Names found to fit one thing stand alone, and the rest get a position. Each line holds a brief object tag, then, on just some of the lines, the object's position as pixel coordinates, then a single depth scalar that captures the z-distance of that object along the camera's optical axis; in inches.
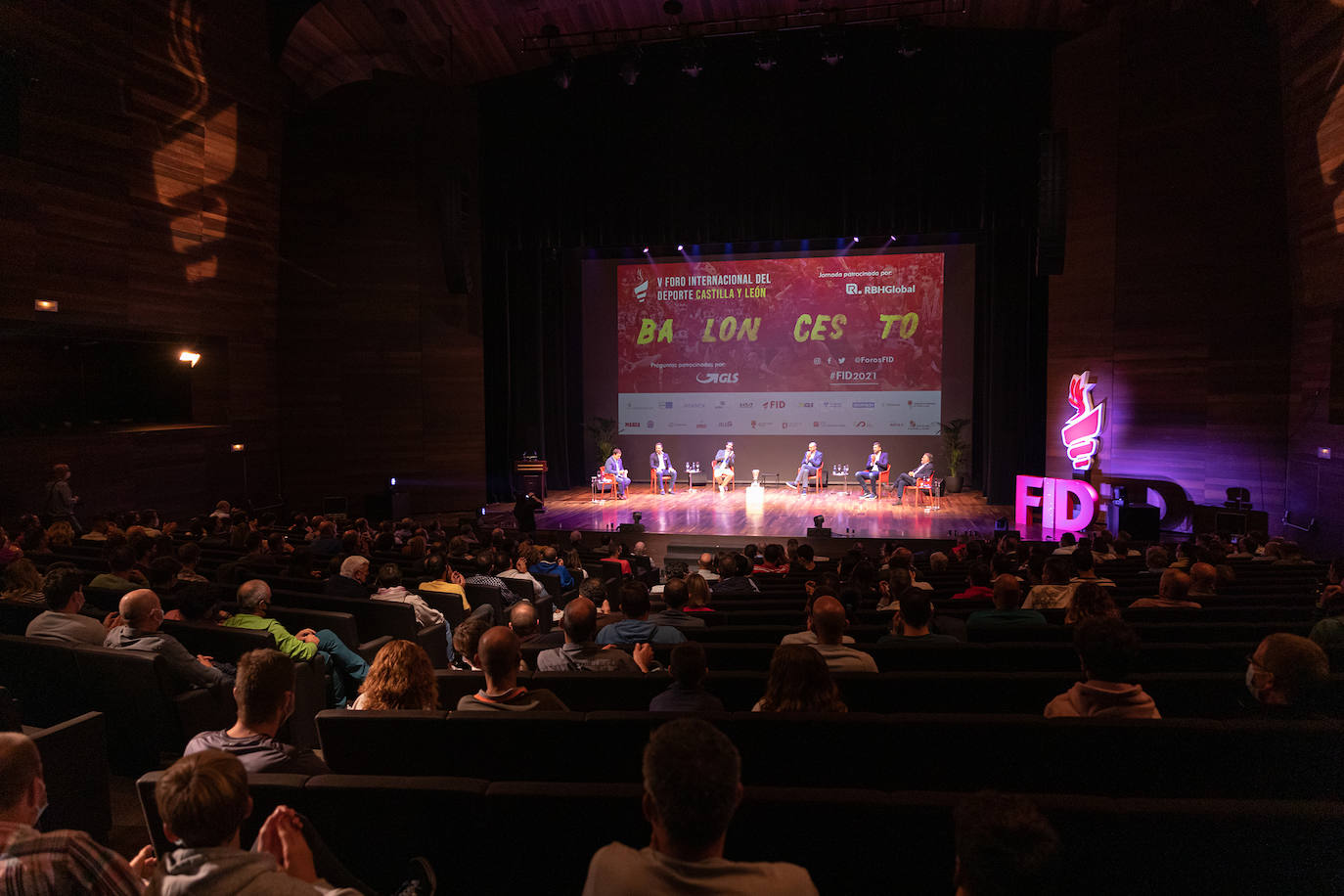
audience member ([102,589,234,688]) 139.9
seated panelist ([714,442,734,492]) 605.0
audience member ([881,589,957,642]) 146.5
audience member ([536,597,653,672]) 135.2
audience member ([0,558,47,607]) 178.5
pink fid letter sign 430.6
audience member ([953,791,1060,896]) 46.4
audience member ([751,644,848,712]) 98.0
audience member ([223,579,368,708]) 159.8
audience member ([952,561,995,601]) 209.6
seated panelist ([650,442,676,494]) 609.4
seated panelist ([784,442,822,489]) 588.9
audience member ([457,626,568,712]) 104.5
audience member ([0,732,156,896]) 58.9
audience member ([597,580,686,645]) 150.3
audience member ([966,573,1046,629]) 160.7
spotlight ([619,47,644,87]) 487.8
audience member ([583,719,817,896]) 51.5
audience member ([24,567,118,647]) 150.4
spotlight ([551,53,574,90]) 499.5
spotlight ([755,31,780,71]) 471.5
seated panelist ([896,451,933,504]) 540.1
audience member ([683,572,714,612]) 198.7
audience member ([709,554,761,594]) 237.8
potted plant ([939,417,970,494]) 578.9
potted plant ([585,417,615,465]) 641.6
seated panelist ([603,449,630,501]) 591.8
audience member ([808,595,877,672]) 123.0
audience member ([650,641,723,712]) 105.5
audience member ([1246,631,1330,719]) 94.3
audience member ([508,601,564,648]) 151.2
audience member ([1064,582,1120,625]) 141.5
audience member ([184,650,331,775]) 86.5
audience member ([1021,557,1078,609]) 191.3
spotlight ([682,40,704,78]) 482.0
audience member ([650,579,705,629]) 173.0
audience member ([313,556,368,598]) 203.0
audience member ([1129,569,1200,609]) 174.4
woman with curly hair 107.1
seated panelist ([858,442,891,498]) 564.7
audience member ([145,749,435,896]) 56.2
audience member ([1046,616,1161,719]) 96.2
